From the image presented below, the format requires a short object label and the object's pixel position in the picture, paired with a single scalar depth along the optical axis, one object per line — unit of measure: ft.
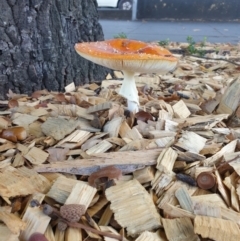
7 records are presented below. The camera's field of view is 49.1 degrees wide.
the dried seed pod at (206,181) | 0.89
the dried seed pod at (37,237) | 0.73
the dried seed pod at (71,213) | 0.78
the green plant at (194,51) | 2.57
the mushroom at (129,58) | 1.04
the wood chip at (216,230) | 0.74
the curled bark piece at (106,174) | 0.88
